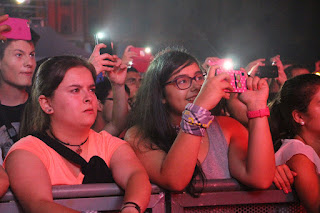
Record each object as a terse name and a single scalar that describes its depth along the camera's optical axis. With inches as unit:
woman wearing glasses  78.2
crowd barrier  74.1
